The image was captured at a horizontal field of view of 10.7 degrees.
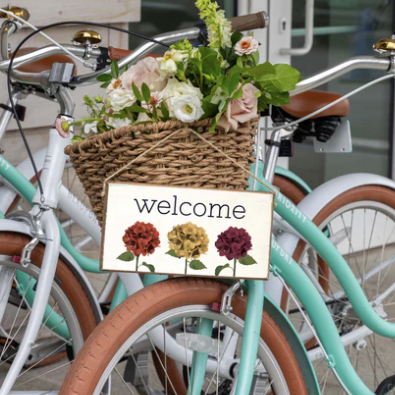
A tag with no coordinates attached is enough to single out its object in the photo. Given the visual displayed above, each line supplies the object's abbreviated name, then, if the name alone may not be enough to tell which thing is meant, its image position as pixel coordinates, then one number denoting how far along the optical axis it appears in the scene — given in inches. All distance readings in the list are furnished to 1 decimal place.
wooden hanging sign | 137.5
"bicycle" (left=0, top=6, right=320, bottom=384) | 164.1
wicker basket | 137.1
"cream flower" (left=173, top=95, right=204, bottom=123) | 136.5
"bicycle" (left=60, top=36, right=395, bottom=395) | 140.7
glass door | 271.5
